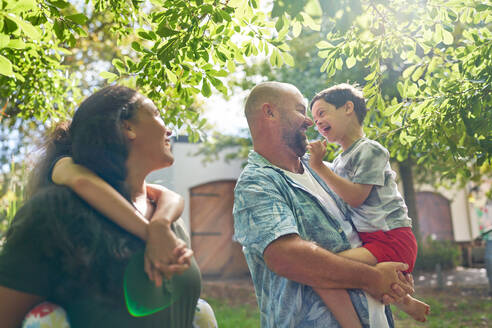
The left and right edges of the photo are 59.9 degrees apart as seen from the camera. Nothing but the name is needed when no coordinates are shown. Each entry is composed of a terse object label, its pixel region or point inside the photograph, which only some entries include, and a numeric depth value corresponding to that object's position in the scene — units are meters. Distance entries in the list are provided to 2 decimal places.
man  1.68
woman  1.10
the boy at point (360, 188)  1.87
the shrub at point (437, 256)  11.16
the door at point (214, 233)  12.48
